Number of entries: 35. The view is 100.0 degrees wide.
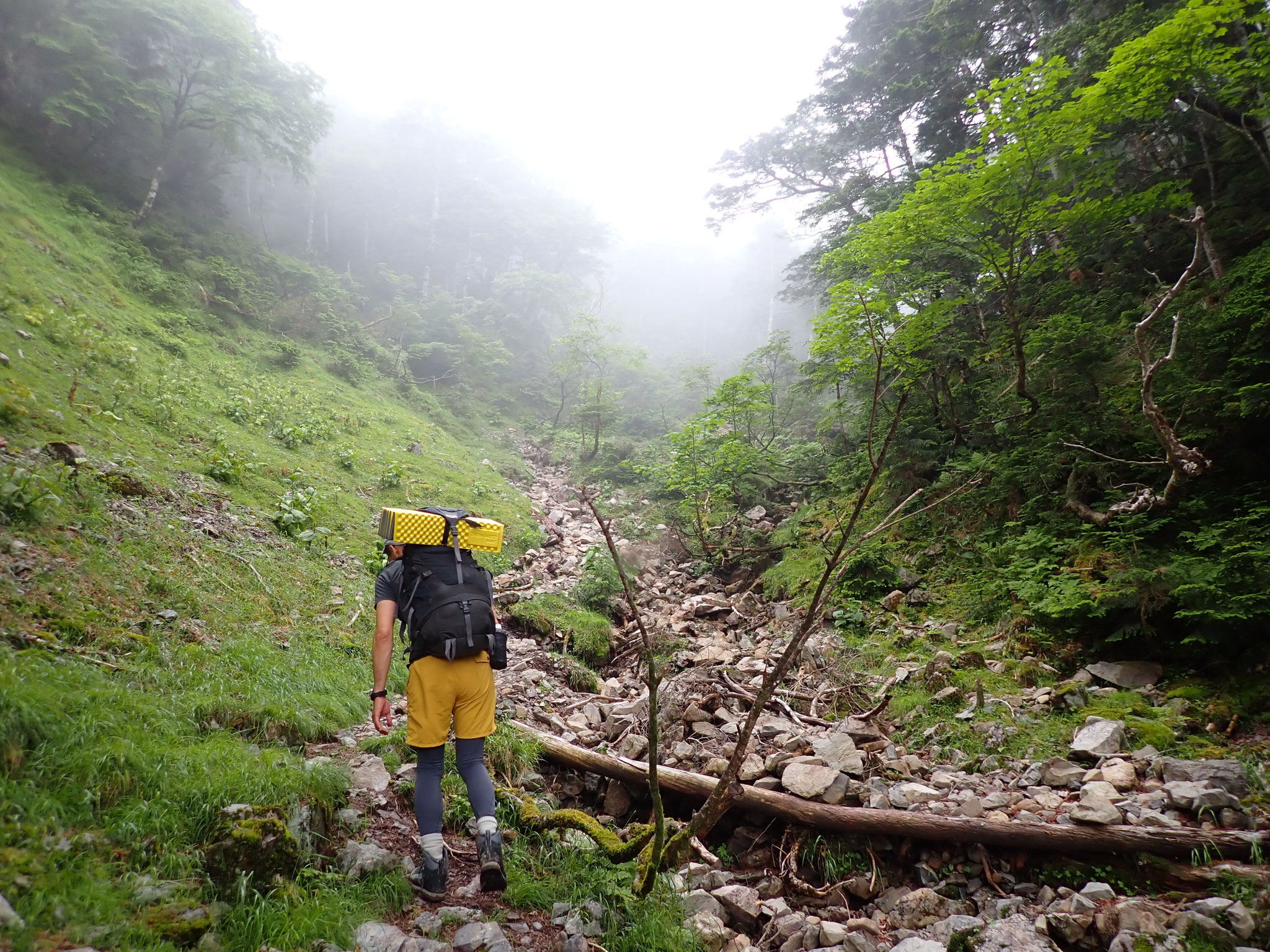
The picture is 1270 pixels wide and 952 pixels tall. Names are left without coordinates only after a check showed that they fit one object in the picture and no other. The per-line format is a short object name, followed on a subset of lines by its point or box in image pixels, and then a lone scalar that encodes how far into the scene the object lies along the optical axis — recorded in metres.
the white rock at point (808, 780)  3.73
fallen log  2.75
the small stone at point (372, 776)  3.68
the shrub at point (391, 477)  11.46
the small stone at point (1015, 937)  2.54
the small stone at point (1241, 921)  2.29
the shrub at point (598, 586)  9.00
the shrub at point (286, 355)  16.94
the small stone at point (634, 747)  4.65
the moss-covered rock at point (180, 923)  2.10
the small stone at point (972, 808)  3.34
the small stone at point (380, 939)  2.46
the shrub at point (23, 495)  4.41
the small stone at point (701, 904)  3.07
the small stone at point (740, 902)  3.07
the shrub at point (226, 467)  7.84
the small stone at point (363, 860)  2.88
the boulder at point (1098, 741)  3.69
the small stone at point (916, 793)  3.59
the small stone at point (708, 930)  2.82
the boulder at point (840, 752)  3.97
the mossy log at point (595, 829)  3.47
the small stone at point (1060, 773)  3.51
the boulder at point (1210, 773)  3.06
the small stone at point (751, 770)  4.04
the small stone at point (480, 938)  2.59
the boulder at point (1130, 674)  4.37
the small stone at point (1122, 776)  3.31
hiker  2.99
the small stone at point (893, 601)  7.14
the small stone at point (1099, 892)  2.69
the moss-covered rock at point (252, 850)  2.47
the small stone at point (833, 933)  2.82
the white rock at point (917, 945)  2.59
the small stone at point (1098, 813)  2.93
